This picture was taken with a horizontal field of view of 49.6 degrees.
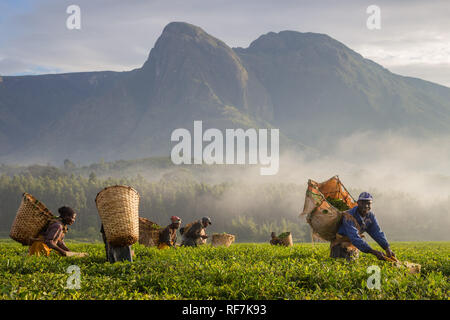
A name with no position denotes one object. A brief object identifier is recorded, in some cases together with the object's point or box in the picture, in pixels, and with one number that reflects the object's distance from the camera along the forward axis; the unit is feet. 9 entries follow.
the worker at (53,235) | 46.88
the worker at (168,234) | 64.03
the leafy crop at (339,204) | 45.43
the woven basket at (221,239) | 81.82
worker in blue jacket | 39.71
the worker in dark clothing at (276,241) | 78.62
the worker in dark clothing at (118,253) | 42.63
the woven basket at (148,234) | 65.82
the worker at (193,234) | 64.49
